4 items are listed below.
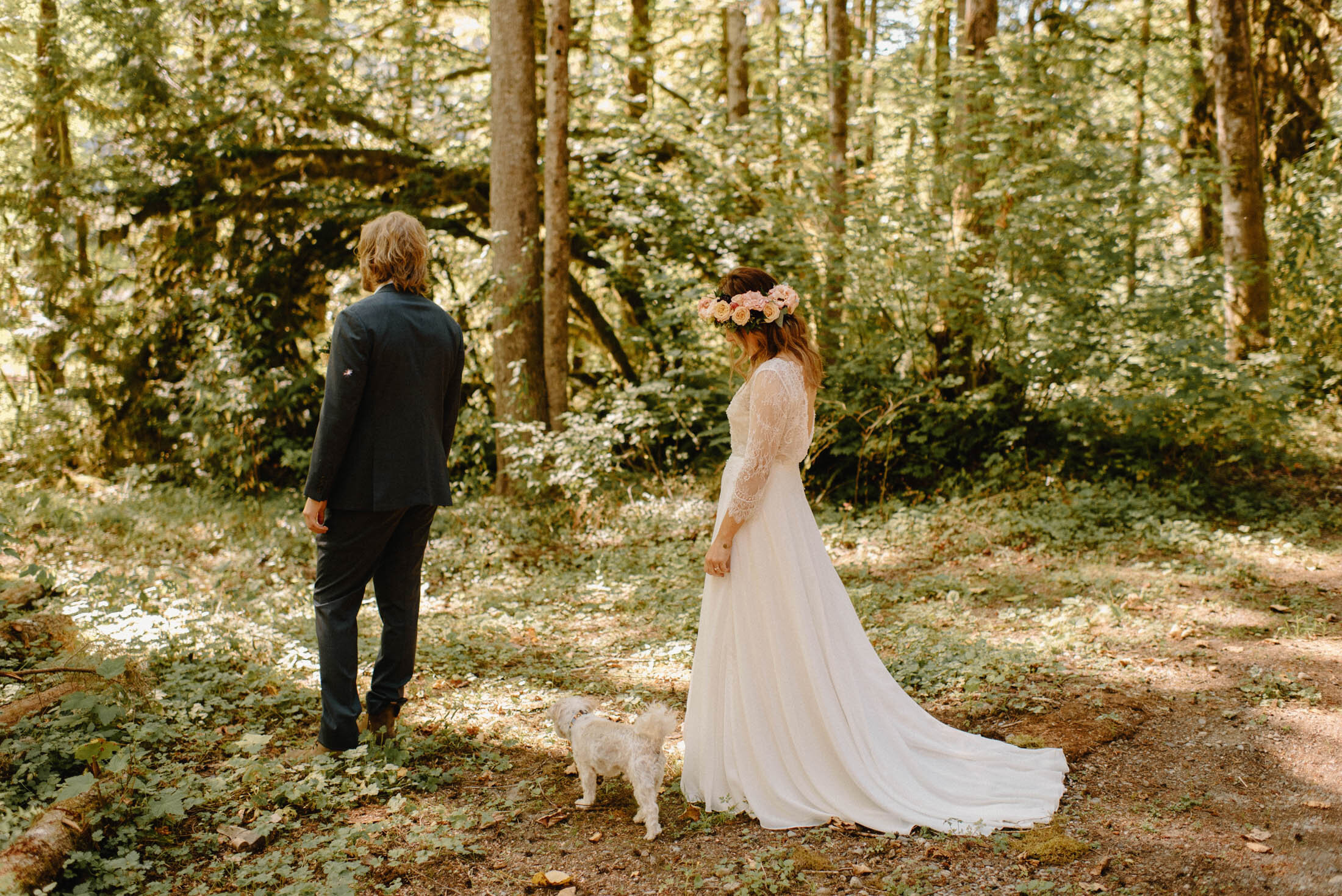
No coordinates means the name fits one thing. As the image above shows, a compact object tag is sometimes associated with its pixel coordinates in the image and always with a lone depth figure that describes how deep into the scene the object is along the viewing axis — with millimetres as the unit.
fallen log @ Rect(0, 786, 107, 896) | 2699
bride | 3605
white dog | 3426
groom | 3793
